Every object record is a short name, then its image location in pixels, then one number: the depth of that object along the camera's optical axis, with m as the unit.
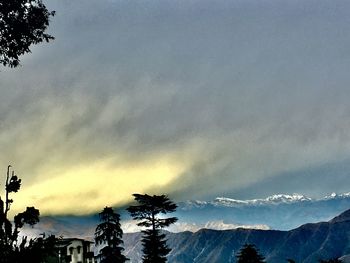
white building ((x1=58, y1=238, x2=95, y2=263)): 88.62
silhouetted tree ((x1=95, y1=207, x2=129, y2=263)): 55.03
